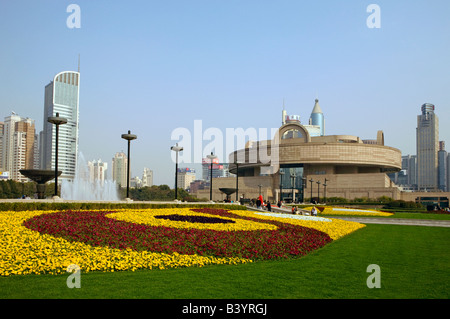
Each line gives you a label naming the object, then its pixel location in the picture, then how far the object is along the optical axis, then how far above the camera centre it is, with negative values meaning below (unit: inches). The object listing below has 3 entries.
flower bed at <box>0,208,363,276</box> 327.0 -70.4
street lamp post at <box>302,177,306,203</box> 3168.3 -83.2
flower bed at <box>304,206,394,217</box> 1350.9 -121.8
